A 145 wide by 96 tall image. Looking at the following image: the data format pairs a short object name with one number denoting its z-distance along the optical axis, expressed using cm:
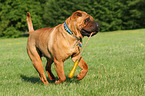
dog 401
